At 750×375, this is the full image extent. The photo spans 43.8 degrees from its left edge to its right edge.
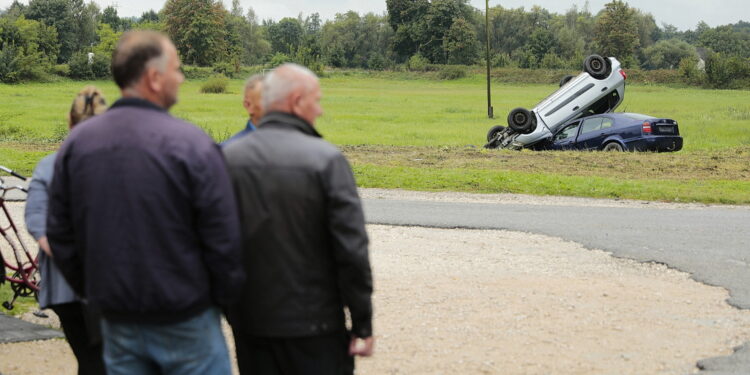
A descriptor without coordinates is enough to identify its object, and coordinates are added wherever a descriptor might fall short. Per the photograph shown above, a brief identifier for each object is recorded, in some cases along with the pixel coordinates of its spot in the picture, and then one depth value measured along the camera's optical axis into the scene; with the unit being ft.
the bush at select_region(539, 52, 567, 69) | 323.37
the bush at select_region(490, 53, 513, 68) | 328.51
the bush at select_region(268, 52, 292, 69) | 344.22
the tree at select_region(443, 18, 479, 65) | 355.97
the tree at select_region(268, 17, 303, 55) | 548.11
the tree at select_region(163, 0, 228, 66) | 326.65
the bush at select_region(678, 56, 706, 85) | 270.67
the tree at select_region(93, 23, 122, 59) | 302.14
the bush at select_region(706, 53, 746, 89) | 260.01
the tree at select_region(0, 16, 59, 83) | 233.35
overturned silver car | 79.71
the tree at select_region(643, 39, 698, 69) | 447.92
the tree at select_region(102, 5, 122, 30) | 442.50
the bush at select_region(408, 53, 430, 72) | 341.21
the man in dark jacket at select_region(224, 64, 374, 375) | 11.82
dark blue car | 75.92
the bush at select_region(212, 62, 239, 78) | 291.17
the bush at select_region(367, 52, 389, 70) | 352.49
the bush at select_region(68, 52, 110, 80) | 254.47
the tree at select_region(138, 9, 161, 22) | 535.27
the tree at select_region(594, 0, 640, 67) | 358.02
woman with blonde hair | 15.44
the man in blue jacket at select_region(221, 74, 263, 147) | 16.90
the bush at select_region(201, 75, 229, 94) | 226.79
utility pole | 152.48
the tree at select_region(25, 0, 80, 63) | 342.44
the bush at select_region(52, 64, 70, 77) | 259.60
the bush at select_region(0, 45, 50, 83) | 232.73
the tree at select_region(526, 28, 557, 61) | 388.16
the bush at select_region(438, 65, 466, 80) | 319.06
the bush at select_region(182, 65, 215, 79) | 283.59
